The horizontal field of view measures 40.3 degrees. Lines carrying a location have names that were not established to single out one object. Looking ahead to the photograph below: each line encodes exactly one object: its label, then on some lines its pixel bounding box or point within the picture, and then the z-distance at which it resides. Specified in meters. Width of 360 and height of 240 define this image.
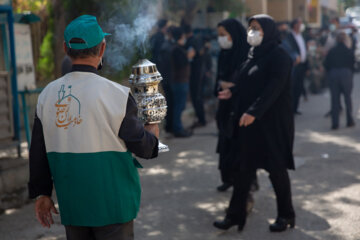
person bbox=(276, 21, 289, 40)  11.08
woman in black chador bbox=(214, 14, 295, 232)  4.20
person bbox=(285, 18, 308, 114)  10.71
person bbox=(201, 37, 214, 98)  10.19
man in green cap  2.23
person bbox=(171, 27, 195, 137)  8.62
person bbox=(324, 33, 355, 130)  9.34
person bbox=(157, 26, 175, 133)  8.38
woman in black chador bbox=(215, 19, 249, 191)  4.86
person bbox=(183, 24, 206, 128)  9.79
